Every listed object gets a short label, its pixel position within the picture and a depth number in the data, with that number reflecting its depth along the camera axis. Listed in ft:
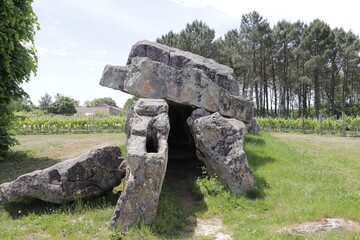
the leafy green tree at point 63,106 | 279.49
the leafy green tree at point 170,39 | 186.78
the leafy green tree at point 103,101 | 498.20
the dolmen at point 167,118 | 25.88
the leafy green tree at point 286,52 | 180.65
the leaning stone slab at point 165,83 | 40.50
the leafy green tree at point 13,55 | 43.55
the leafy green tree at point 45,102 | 304.71
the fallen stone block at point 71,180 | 28.63
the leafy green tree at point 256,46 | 175.42
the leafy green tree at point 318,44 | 167.12
